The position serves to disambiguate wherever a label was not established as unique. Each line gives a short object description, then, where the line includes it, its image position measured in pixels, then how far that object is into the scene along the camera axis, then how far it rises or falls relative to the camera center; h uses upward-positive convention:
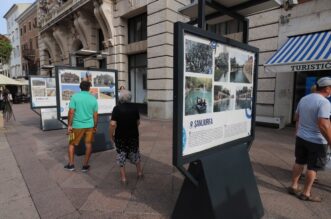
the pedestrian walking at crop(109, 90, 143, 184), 3.80 -0.69
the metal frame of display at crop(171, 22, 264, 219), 2.07 -0.96
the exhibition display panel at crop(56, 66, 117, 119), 5.70 +0.07
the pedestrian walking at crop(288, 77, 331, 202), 3.06 -0.62
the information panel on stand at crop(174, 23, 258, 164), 2.08 -0.02
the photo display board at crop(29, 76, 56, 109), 8.88 -0.16
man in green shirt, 4.37 -0.60
